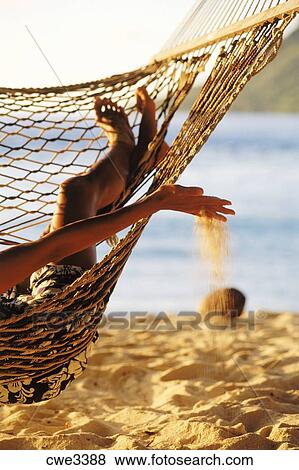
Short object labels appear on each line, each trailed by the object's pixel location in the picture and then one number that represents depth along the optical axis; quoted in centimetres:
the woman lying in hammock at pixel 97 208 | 691
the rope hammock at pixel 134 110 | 715
